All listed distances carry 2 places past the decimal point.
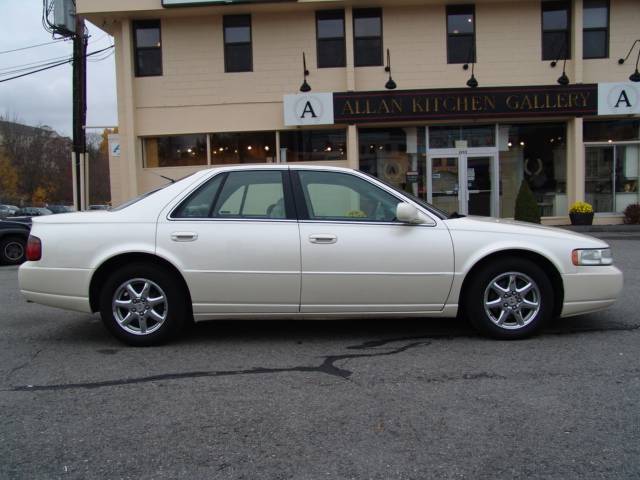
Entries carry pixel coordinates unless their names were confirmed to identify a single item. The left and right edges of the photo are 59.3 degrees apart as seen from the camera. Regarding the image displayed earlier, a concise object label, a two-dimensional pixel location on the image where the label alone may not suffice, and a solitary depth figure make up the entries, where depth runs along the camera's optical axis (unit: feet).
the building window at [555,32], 51.49
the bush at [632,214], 51.55
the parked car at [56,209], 125.32
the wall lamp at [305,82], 50.75
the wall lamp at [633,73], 49.89
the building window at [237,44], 51.93
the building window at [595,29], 51.19
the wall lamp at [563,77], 50.16
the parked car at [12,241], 38.81
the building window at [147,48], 52.39
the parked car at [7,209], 105.55
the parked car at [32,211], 93.73
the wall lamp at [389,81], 50.34
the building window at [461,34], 51.44
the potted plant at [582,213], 50.11
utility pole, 59.21
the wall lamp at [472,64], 51.07
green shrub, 48.08
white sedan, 15.81
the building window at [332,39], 51.93
